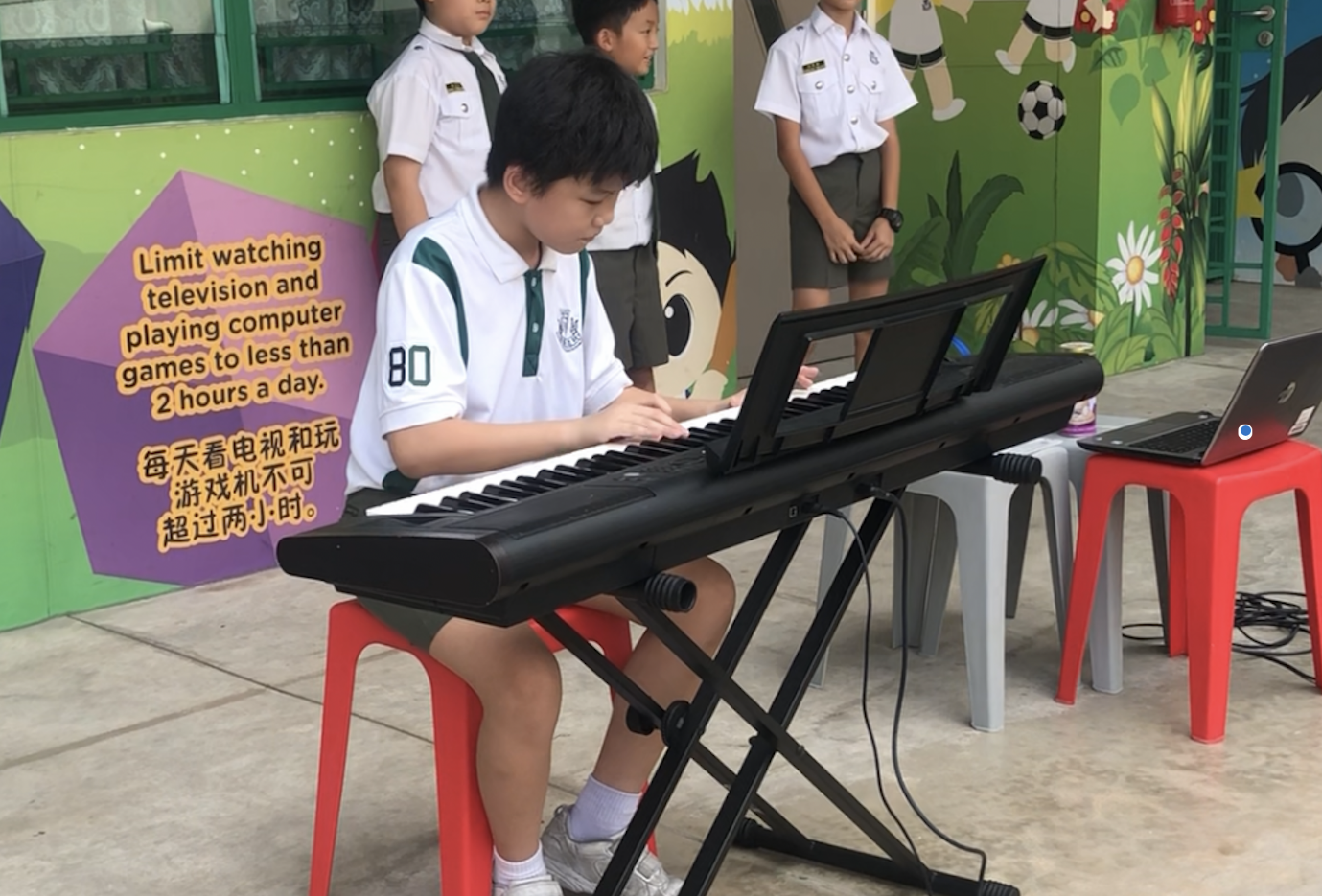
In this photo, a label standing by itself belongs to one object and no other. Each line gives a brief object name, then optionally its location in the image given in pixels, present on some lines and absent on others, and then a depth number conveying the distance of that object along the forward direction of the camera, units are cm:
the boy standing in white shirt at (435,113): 443
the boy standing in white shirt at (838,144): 546
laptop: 323
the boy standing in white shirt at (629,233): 472
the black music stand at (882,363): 203
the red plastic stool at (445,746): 244
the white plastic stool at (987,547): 331
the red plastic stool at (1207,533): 322
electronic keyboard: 189
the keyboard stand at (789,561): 208
